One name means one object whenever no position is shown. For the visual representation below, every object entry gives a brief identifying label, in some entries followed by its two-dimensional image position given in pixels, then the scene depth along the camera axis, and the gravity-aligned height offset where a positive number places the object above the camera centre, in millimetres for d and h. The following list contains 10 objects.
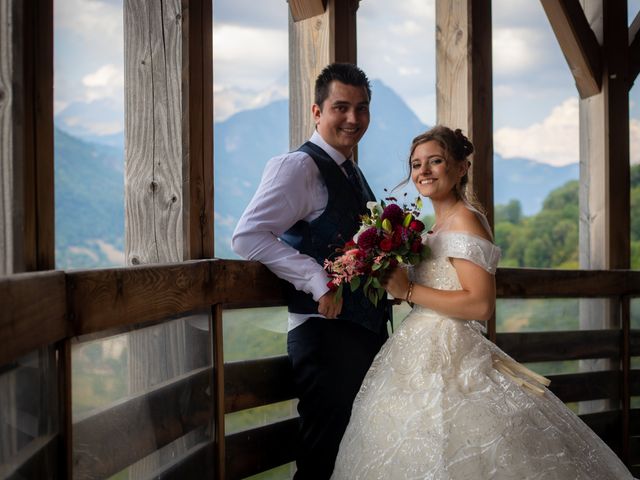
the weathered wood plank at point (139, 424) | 1695 -489
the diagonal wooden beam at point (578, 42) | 4344 +1161
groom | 2844 -56
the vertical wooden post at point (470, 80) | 3863 +821
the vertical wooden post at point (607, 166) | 4539 +431
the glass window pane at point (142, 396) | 1706 -415
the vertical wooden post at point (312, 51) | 3396 +856
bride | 2348 -510
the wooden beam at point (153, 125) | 2447 +378
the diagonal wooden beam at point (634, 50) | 4680 +1165
